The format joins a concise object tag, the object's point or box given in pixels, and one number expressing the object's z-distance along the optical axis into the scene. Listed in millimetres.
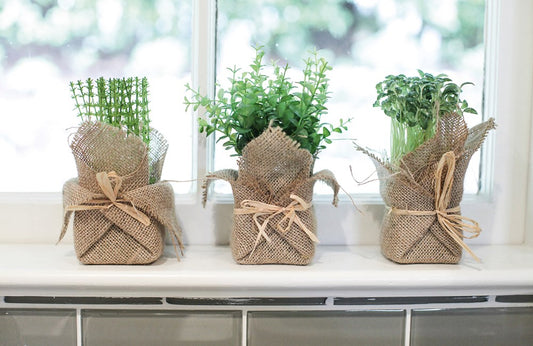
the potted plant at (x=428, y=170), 840
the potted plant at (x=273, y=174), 822
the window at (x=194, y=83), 1014
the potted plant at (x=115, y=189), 816
